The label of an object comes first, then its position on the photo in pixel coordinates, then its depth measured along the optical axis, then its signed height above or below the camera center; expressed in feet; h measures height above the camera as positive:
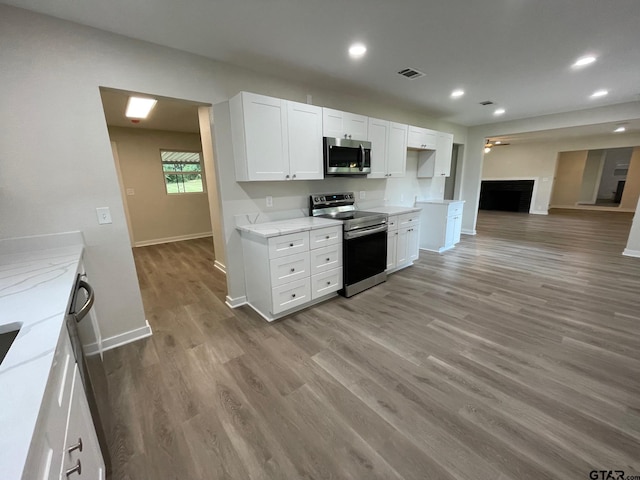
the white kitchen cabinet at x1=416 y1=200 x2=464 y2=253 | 15.60 -2.69
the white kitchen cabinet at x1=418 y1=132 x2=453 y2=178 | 15.61 +1.30
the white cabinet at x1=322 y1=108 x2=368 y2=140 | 9.74 +2.22
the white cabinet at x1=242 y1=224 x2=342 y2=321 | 8.20 -2.91
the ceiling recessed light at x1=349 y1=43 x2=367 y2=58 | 7.54 +3.87
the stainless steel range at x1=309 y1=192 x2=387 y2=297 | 9.90 -2.29
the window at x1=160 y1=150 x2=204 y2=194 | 19.17 +0.95
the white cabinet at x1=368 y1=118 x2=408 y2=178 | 11.62 +1.54
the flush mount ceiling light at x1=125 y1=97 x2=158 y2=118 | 10.84 +3.48
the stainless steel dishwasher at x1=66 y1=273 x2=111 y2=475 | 3.43 -2.66
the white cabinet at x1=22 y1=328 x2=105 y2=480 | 1.82 -2.17
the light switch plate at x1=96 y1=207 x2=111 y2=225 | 6.87 -0.79
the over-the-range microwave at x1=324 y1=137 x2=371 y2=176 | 9.85 +0.99
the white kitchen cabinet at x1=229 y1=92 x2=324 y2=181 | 8.07 +1.48
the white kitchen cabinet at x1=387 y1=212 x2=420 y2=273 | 11.95 -2.85
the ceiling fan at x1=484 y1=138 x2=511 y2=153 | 27.48 +3.91
